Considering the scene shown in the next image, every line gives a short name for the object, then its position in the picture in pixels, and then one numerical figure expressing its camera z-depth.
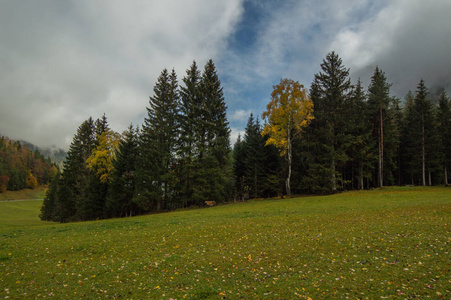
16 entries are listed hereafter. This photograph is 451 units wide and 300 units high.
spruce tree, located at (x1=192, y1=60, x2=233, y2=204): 30.19
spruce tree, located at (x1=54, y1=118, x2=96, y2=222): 41.85
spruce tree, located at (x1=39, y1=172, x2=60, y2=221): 55.58
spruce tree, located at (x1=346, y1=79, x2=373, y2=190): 32.25
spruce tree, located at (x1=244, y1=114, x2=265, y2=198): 40.62
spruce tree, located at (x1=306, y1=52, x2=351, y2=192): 30.47
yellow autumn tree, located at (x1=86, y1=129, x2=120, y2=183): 35.41
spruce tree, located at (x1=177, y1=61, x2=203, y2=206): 30.56
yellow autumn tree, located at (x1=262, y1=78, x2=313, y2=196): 28.39
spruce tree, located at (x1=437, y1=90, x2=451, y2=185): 39.25
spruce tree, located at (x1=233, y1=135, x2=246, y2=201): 45.50
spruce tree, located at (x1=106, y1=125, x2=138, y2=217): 33.72
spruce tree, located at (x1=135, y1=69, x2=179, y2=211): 30.61
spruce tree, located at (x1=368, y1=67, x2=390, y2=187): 34.19
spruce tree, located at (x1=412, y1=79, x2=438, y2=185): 38.19
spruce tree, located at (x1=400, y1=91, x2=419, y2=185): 41.19
